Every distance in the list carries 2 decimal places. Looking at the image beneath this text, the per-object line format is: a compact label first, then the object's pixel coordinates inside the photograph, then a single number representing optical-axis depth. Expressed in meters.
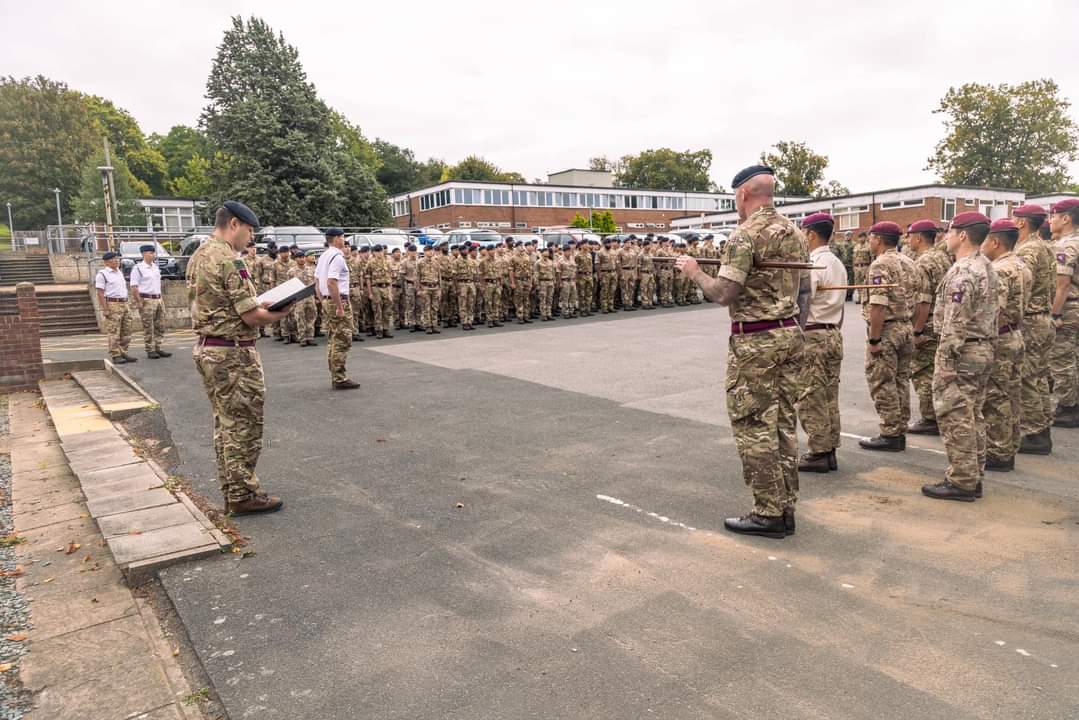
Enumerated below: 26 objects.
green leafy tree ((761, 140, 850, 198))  76.50
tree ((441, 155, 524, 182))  78.56
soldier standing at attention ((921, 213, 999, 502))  5.04
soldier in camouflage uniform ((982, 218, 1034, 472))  5.70
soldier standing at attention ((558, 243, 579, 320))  19.84
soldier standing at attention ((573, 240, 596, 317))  20.27
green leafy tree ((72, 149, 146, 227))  46.62
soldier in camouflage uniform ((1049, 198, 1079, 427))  6.80
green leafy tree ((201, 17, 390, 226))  34.47
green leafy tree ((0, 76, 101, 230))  52.22
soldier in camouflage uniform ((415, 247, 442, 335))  16.86
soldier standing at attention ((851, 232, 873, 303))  17.87
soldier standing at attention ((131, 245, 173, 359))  14.03
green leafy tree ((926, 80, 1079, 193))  55.97
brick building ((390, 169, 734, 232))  54.81
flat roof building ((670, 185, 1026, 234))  44.72
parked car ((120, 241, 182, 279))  21.48
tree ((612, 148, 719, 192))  81.12
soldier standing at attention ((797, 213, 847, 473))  5.77
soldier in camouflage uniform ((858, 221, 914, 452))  6.14
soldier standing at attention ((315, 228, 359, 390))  9.68
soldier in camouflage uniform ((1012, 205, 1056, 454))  6.26
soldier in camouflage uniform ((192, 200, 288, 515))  5.09
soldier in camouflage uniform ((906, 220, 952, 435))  6.38
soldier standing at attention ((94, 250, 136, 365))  13.28
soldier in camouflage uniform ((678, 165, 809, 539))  4.29
